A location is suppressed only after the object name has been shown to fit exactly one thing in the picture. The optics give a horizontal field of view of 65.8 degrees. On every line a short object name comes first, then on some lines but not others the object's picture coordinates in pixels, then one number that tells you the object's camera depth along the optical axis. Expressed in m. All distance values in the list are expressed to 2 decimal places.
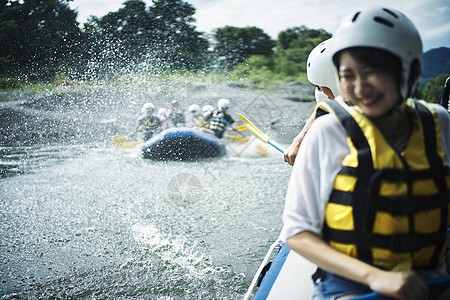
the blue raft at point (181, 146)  9.43
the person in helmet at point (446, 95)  2.52
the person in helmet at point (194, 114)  12.97
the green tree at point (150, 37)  28.86
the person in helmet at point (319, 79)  2.03
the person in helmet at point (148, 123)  11.50
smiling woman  0.99
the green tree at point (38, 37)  27.33
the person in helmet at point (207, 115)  12.11
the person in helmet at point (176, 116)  12.92
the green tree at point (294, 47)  31.83
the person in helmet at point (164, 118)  11.91
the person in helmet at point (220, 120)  11.36
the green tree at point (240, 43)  36.22
